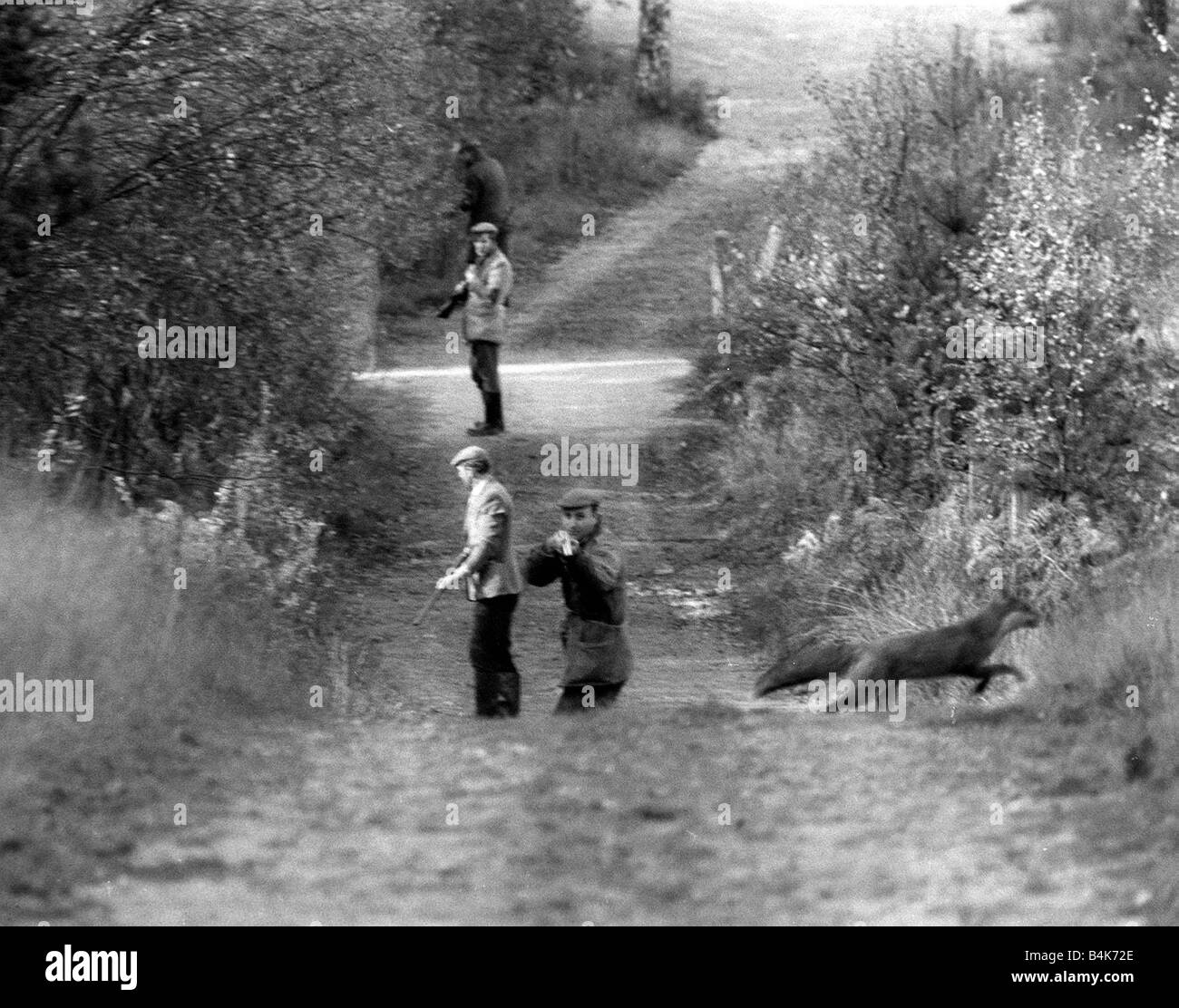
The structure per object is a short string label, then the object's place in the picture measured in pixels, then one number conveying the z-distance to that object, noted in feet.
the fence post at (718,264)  72.84
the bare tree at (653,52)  104.94
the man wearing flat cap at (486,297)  58.34
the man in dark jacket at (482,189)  71.72
